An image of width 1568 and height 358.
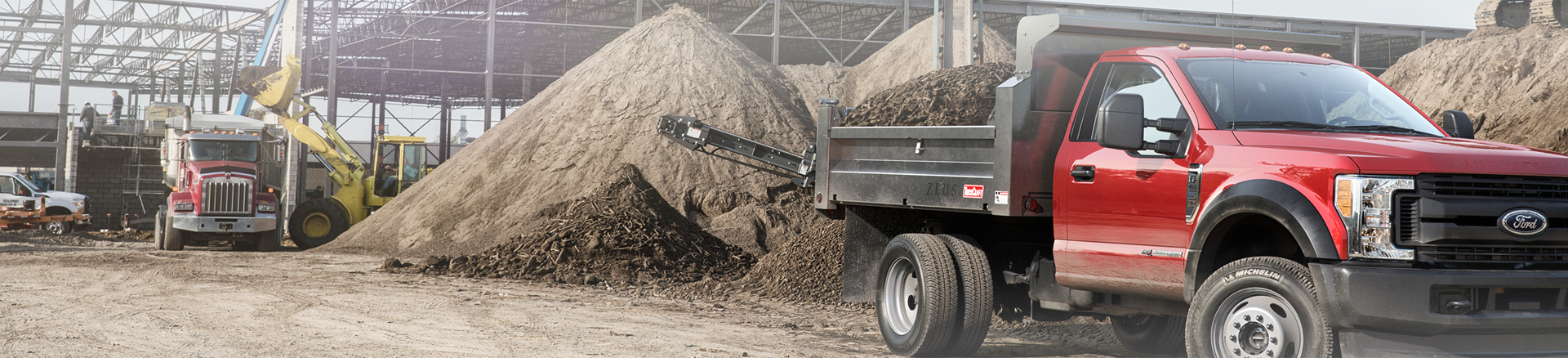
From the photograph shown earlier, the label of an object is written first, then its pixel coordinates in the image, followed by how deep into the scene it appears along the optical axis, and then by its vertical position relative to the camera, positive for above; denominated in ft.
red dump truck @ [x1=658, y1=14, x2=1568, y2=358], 13.89 +0.00
